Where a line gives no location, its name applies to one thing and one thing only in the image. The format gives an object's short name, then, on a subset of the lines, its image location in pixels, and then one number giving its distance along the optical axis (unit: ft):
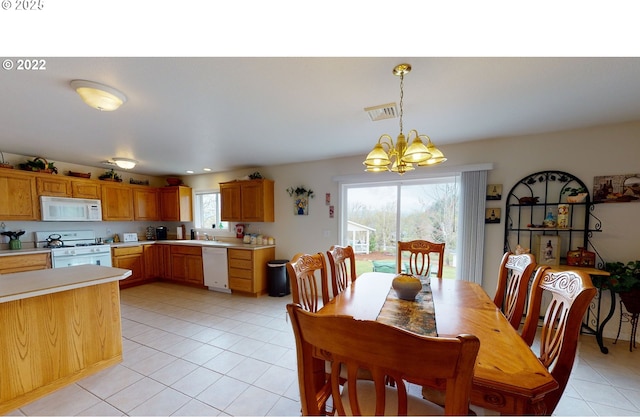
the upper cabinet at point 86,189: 12.91
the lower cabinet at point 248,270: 12.64
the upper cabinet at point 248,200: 13.62
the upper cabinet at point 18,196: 10.64
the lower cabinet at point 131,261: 13.94
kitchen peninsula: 5.32
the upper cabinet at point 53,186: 11.69
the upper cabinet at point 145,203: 15.93
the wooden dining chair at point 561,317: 3.05
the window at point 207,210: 16.89
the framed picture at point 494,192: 9.50
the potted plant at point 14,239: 11.19
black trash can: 12.80
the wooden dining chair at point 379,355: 1.87
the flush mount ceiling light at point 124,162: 11.12
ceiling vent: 6.49
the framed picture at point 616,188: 7.79
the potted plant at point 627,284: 7.11
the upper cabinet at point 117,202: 14.26
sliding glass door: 10.66
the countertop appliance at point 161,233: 17.13
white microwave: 11.69
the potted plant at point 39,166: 11.57
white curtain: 9.61
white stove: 11.56
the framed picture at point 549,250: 8.46
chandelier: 4.50
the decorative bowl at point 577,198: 8.25
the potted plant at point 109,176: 14.67
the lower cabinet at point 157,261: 15.46
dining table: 2.69
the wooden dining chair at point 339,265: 6.40
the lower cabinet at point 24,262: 9.91
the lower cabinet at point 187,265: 14.38
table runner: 3.94
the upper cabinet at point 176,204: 16.56
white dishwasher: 13.38
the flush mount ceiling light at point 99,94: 5.20
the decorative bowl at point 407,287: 5.12
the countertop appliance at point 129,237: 15.20
